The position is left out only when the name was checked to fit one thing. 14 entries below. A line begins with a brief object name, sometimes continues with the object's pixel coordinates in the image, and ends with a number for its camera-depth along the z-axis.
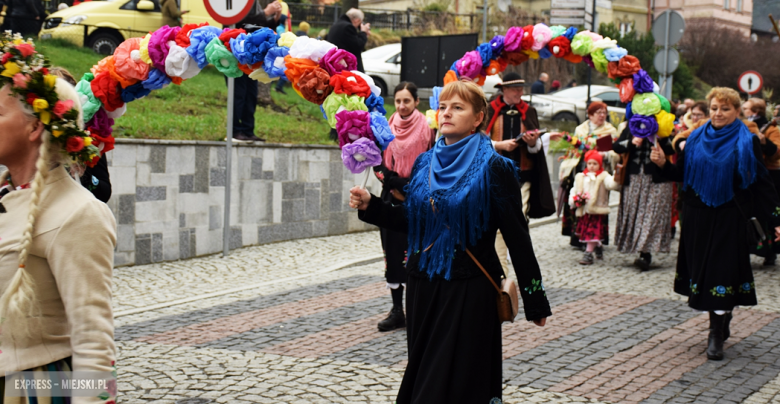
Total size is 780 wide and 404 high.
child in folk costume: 10.81
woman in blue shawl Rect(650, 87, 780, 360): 6.27
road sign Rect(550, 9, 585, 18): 16.33
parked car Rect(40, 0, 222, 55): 15.46
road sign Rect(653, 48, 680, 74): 13.47
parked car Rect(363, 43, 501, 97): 21.00
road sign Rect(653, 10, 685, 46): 13.90
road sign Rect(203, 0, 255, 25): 8.47
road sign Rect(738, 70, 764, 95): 21.09
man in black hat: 8.09
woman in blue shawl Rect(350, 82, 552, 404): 3.67
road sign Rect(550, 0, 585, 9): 16.38
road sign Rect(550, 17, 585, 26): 16.36
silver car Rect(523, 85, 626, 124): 24.02
